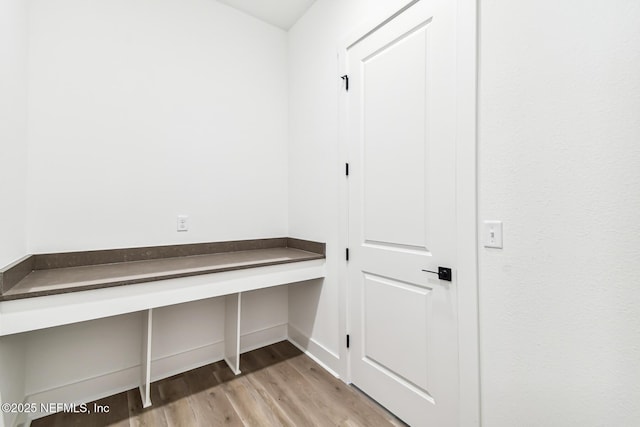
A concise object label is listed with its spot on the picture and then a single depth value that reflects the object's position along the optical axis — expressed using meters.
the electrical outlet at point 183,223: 2.17
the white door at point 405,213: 1.39
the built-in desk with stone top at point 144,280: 1.31
